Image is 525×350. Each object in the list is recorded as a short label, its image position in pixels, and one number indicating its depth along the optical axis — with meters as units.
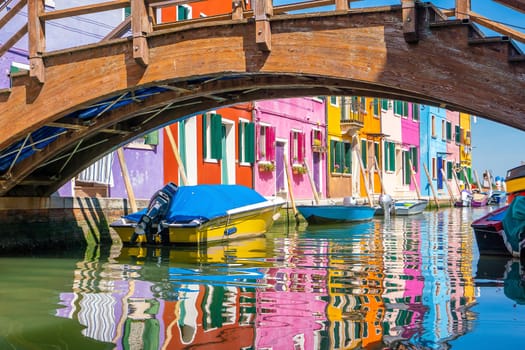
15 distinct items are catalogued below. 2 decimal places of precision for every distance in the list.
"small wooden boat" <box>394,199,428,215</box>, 28.02
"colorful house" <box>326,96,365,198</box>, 27.66
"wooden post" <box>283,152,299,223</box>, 21.34
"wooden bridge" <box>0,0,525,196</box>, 7.21
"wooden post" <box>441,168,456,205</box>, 38.50
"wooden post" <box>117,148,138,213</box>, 15.23
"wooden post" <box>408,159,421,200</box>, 34.38
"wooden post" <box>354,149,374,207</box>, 26.30
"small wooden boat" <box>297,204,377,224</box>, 20.84
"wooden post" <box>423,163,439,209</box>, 35.31
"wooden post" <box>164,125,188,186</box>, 16.78
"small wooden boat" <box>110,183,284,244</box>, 13.45
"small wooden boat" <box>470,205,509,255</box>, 11.61
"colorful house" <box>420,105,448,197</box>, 37.50
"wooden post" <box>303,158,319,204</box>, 22.77
